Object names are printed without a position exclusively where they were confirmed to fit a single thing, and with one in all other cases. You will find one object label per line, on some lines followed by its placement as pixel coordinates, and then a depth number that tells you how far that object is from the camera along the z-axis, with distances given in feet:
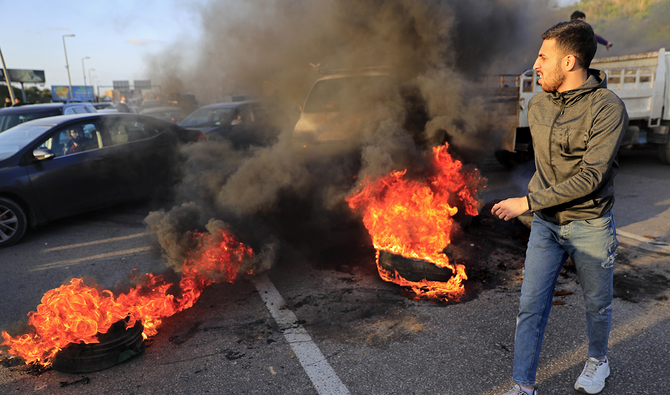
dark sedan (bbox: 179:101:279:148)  32.19
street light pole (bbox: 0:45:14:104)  81.46
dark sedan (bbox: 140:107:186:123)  57.06
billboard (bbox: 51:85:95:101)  220.84
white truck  24.18
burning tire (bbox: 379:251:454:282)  12.47
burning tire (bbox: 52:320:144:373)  9.11
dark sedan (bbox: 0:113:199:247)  18.69
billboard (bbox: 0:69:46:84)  105.40
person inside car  20.56
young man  6.71
